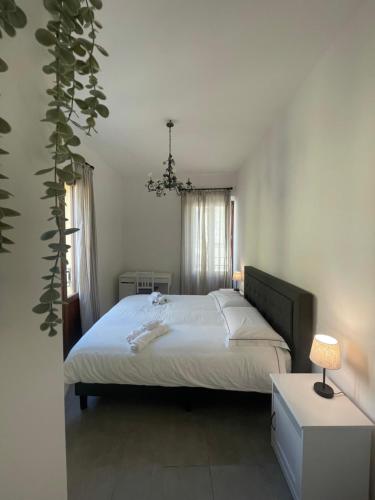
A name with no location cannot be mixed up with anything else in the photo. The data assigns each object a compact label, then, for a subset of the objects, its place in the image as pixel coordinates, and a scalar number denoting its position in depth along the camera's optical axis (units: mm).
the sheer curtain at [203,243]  4918
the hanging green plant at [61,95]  524
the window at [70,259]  3119
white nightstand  1291
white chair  4789
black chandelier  3025
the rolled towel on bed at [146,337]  2086
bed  1976
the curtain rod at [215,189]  4883
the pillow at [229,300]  3094
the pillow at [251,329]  2094
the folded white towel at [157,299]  3438
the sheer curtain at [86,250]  3244
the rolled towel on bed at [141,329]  2250
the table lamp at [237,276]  4137
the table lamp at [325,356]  1430
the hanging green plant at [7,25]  428
